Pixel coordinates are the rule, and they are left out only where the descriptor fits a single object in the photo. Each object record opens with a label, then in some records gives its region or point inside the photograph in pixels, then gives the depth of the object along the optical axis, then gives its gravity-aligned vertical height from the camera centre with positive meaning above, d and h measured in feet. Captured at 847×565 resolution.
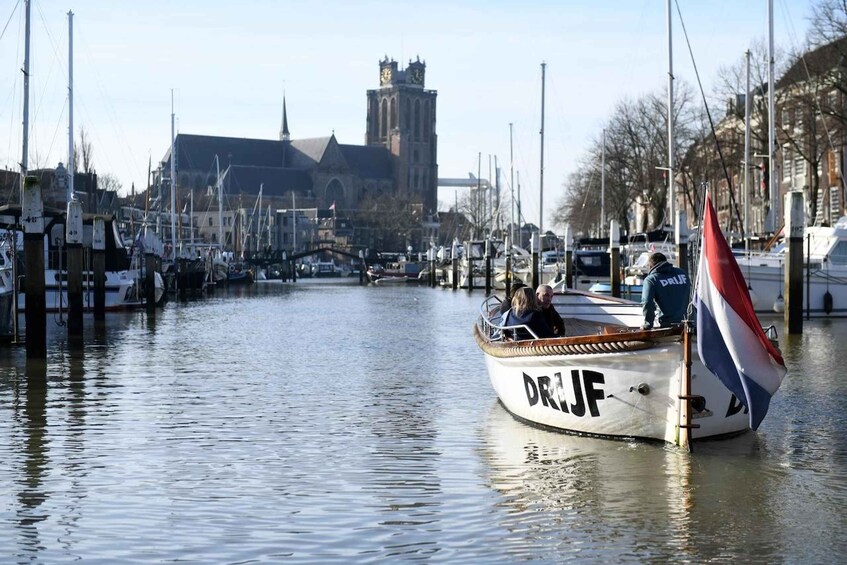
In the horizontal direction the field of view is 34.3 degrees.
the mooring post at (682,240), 138.31 +0.29
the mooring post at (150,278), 185.06 -4.63
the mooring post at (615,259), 165.99 -1.98
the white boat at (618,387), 48.62 -5.41
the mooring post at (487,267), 245.69 -4.54
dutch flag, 47.14 -3.15
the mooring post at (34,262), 88.48 -1.12
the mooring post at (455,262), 305.65 -4.18
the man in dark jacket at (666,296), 53.57 -2.08
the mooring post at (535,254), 218.59 -1.74
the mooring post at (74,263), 116.98 -1.60
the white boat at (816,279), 142.51 -3.80
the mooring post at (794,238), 108.47 +0.35
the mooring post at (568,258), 198.69 -2.19
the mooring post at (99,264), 148.87 -2.23
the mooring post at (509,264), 232.12 -3.65
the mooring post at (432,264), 342.23 -5.28
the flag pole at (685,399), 47.52 -5.53
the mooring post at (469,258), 291.17 -3.35
